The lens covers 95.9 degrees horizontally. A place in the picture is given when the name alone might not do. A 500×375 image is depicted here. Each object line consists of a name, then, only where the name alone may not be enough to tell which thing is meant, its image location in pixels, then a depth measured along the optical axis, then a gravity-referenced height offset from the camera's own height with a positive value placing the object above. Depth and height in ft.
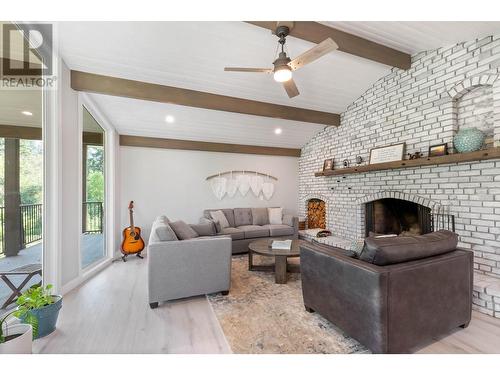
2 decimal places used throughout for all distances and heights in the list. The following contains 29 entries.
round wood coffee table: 9.98 -3.08
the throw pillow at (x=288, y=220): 16.87 -2.41
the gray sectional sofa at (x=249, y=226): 14.73 -2.78
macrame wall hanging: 18.15 +0.37
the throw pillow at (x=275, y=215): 17.61 -2.12
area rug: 5.79 -4.11
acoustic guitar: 13.53 -3.25
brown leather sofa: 5.08 -2.54
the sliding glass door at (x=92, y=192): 11.23 -0.15
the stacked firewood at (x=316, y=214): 17.89 -2.16
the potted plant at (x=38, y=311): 5.86 -3.27
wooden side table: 6.59 -2.61
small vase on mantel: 8.27 +1.74
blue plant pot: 6.09 -3.53
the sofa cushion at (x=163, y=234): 8.40 -1.70
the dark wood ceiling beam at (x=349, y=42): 7.86 +5.76
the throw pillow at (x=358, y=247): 6.08 -1.65
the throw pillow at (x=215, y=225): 14.52 -2.35
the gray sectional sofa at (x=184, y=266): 7.88 -2.82
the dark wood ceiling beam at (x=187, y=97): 9.70 +4.61
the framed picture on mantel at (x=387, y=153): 11.25 +1.79
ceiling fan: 6.86 +4.12
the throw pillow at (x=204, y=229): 13.99 -2.52
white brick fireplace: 8.26 +2.60
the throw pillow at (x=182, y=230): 10.50 -2.01
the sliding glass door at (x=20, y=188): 6.34 +0.07
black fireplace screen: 10.60 -1.65
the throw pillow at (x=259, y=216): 17.48 -2.20
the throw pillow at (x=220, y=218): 16.05 -2.11
